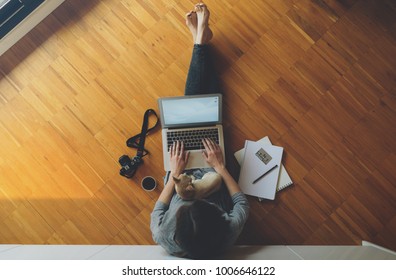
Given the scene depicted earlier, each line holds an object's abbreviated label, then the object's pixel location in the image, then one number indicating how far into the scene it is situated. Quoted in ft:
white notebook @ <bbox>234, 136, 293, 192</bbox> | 6.02
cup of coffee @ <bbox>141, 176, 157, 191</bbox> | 6.02
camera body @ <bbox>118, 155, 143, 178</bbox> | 6.00
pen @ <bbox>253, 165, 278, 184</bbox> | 6.02
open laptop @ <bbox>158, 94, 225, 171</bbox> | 5.58
